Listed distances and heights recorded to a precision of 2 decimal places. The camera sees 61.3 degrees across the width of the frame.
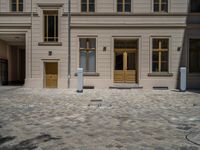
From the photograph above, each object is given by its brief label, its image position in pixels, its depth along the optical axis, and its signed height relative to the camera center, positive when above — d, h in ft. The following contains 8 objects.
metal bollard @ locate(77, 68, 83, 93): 36.37 -1.91
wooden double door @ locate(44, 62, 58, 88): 42.13 -1.09
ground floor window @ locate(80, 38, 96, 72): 41.97 +3.91
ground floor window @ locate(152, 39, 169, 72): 41.70 +3.66
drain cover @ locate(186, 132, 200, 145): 12.15 -5.07
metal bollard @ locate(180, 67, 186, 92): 37.49 -1.84
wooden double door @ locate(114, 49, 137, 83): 42.94 +1.22
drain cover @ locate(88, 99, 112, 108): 23.05 -4.80
